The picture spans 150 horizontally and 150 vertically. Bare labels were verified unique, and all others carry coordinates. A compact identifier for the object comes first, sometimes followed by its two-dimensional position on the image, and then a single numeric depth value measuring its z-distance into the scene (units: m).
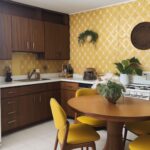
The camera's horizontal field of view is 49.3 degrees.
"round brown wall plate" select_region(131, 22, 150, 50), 2.96
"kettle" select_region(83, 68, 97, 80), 3.44
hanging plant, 3.54
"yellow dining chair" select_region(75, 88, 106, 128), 2.21
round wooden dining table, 1.56
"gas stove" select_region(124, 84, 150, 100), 2.55
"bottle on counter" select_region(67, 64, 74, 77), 3.89
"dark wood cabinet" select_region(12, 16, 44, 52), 3.09
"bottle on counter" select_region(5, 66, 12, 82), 3.13
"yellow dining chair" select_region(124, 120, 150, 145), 1.97
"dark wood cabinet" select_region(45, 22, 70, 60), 3.55
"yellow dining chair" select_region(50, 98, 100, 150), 1.69
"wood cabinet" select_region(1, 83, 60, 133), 2.80
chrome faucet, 3.50
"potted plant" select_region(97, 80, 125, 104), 1.89
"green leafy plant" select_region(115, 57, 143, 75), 2.94
